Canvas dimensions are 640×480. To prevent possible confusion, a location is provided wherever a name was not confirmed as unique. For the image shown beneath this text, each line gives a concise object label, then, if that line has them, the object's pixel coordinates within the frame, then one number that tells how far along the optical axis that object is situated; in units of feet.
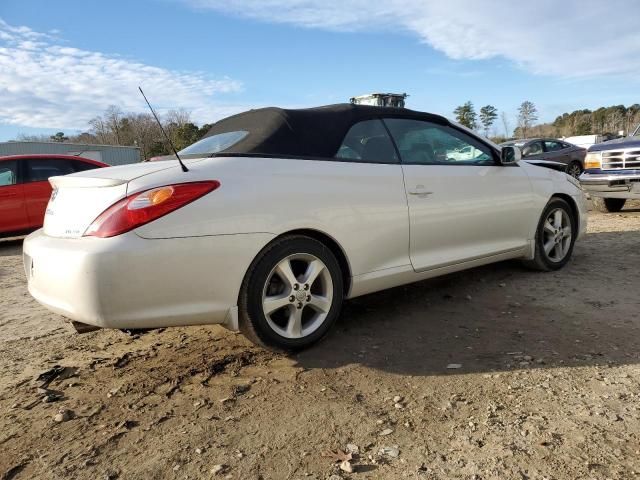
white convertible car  8.48
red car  27.89
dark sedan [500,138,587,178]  49.03
